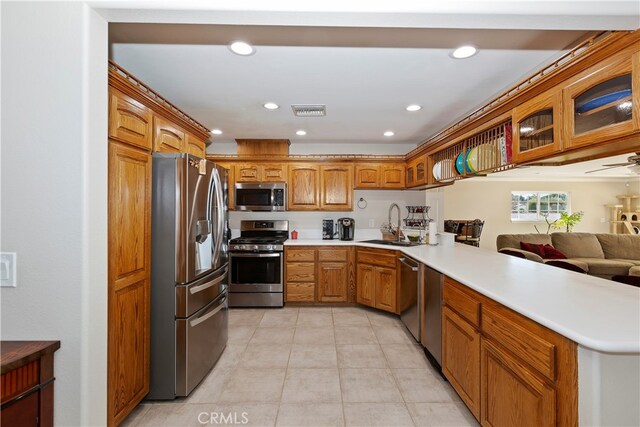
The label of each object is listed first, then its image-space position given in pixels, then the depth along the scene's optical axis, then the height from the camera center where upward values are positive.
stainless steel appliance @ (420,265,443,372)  2.35 -0.87
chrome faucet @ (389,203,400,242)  4.23 +0.11
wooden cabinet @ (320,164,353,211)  4.38 +0.43
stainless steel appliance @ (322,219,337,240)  4.58 -0.23
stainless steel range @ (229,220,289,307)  4.03 -0.83
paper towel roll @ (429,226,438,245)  3.67 -0.25
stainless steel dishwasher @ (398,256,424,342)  2.87 -0.83
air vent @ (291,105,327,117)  2.97 +1.09
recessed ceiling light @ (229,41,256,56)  1.85 +1.07
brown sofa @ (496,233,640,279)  4.89 -0.62
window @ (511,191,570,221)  8.16 +0.28
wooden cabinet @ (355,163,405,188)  4.40 +0.59
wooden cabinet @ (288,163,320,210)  4.37 +0.46
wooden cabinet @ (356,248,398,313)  3.65 -0.84
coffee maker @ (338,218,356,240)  4.49 -0.21
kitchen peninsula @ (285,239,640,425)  1.03 -0.43
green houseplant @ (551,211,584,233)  7.36 -0.17
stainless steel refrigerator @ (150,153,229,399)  2.01 -0.42
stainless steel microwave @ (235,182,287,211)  4.30 +0.28
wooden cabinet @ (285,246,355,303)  4.10 -0.84
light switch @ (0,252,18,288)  1.12 -0.21
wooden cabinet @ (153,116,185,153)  2.05 +0.59
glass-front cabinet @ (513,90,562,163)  1.68 +0.55
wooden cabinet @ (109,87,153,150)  1.64 +0.57
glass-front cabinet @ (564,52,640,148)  1.27 +0.54
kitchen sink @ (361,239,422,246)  3.78 -0.38
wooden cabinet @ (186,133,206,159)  2.56 +0.63
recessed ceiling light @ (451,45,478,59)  1.89 +1.07
